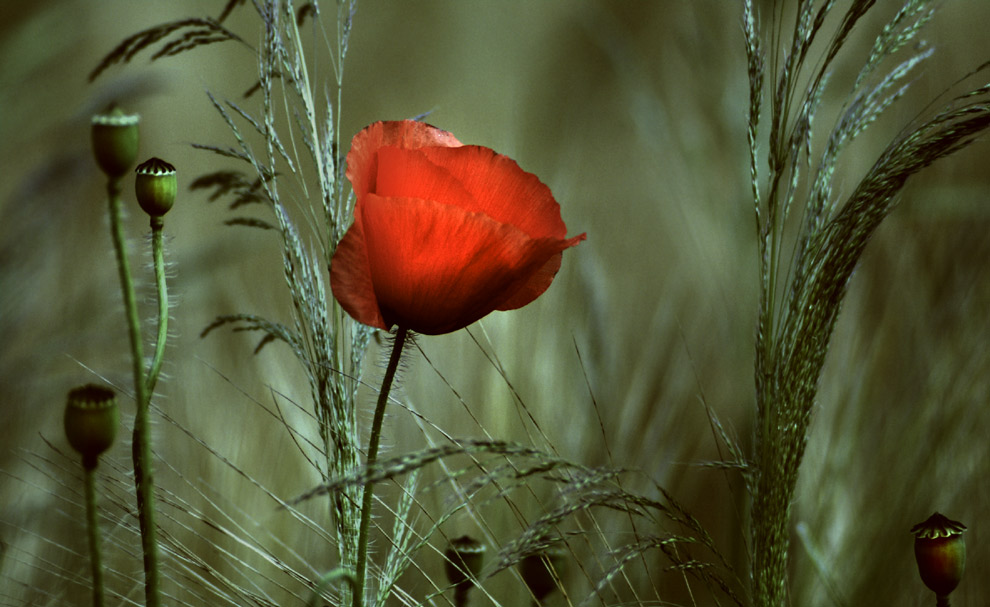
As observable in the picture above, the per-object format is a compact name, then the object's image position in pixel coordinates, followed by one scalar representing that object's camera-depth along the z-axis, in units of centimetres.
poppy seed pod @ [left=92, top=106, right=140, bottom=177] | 239
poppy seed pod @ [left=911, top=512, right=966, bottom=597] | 249
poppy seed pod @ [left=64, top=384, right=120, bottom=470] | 239
